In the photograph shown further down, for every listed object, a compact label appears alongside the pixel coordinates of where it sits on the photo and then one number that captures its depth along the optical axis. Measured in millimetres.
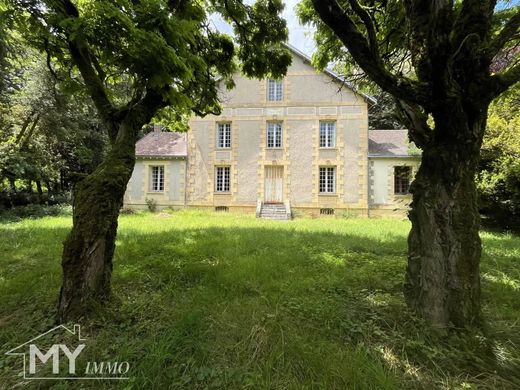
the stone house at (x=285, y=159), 15484
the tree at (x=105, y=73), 2732
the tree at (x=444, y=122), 2334
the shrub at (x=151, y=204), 16469
